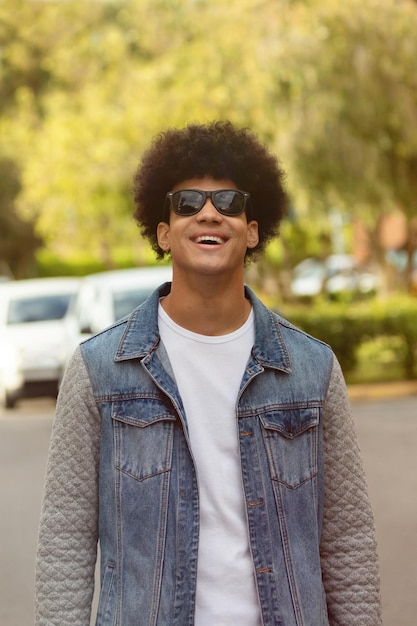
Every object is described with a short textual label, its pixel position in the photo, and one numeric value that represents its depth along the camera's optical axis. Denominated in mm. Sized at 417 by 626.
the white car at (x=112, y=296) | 14320
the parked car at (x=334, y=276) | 37562
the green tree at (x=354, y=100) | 18281
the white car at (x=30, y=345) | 16969
